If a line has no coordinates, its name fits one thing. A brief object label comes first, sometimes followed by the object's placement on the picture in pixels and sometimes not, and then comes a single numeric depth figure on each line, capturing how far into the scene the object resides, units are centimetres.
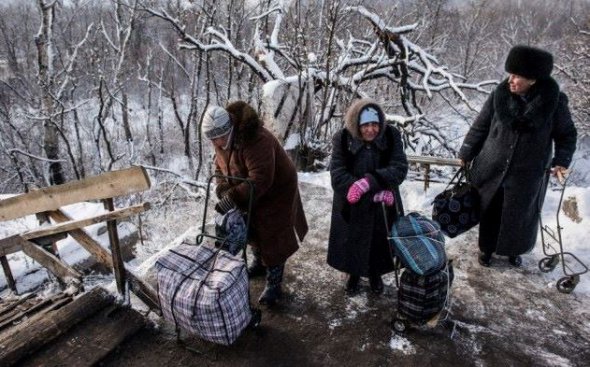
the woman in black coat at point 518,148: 343
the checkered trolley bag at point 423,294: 305
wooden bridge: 287
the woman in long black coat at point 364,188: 321
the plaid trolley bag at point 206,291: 271
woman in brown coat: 308
